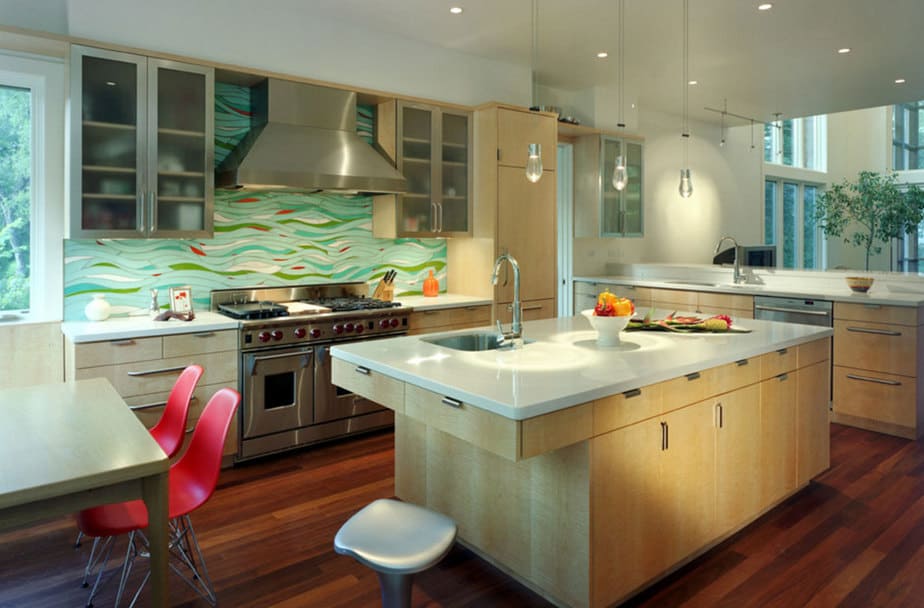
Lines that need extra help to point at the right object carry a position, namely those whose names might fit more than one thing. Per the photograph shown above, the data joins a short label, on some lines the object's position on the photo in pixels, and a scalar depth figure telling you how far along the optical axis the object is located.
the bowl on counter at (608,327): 2.77
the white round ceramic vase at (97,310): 3.64
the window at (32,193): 3.64
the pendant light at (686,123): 3.53
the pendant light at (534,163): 2.76
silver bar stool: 1.64
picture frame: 3.86
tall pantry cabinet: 4.99
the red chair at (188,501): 2.06
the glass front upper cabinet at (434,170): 4.73
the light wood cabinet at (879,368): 4.20
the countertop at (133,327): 3.26
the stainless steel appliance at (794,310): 4.60
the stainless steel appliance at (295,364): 3.78
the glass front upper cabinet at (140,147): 3.44
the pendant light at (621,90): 3.31
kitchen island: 2.07
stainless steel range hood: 3.88
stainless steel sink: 3.03
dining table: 1.59
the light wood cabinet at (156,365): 3.29
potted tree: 9.25
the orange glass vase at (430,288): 5.20
